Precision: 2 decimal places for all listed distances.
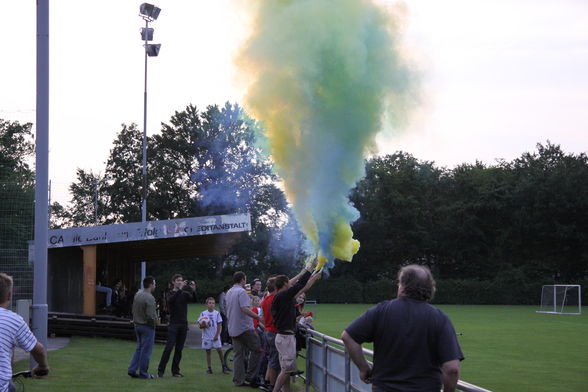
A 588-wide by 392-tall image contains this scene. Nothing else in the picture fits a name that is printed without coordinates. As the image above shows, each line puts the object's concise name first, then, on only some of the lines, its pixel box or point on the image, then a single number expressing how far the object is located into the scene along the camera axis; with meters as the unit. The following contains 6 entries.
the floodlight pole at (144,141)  33.88
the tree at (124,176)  73.06
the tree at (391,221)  71.00
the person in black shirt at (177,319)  14.59
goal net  50.97
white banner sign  24.45
